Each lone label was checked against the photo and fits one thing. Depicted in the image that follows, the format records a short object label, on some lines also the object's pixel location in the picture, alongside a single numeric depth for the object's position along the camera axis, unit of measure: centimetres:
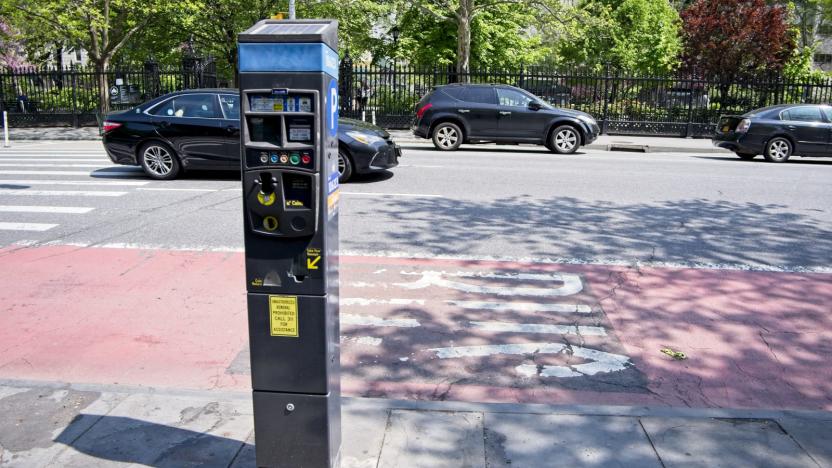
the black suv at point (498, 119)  1686
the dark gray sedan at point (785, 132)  1623
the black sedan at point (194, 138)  1155
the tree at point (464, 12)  2511
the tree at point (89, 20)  2217
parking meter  278
